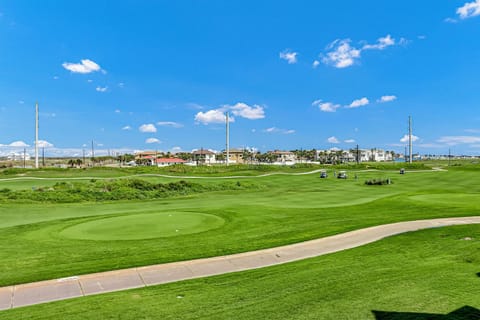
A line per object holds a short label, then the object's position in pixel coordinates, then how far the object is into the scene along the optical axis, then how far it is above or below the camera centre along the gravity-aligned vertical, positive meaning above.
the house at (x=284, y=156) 169.68 -0.21
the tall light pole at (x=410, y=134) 94.62 +5.78
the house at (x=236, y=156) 156.86 +0.18
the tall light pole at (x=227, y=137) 88.41 +5.22
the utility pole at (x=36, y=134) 73.77 +5.58
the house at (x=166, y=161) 133.12 -1.53
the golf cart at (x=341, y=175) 52.57 -3.33
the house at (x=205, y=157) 156.38 -0.08
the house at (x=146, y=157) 145.95 +0.25
